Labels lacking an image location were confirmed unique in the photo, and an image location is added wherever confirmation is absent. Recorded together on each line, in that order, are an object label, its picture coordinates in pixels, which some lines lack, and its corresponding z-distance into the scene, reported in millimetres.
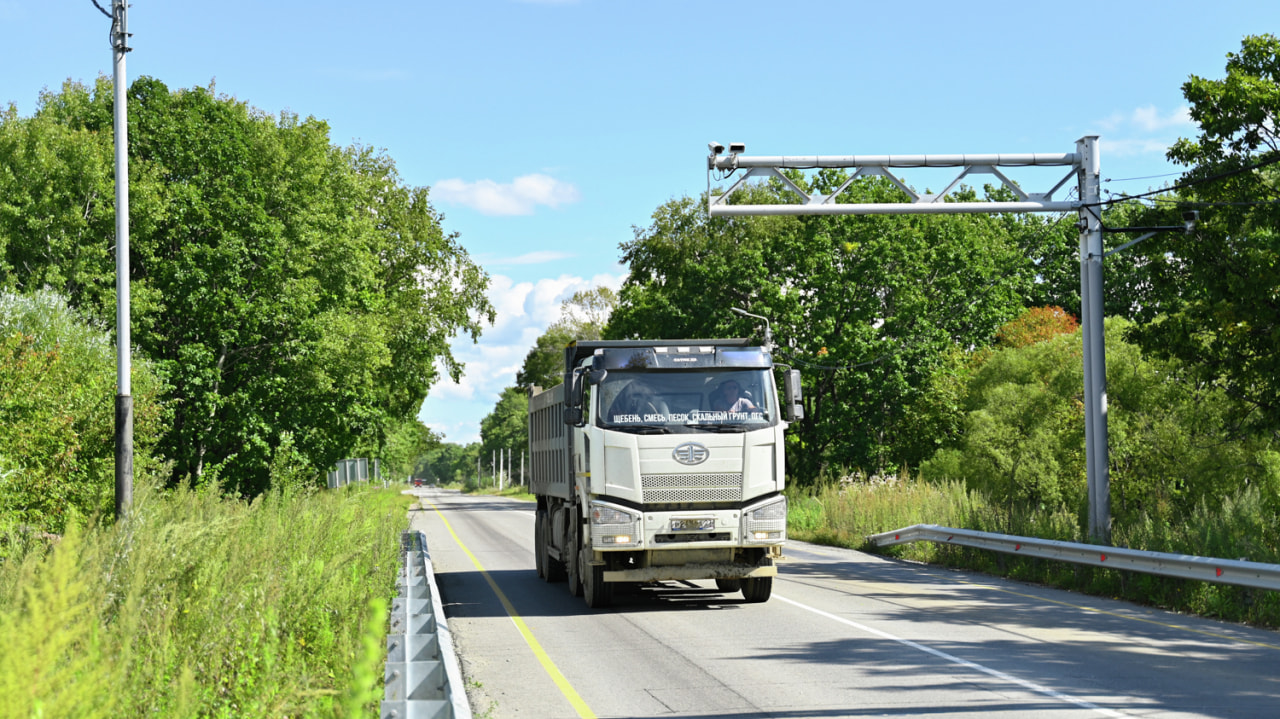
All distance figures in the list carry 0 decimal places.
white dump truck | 14641
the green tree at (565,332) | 74375
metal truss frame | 18625
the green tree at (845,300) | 43375
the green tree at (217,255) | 32438
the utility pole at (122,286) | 16375
